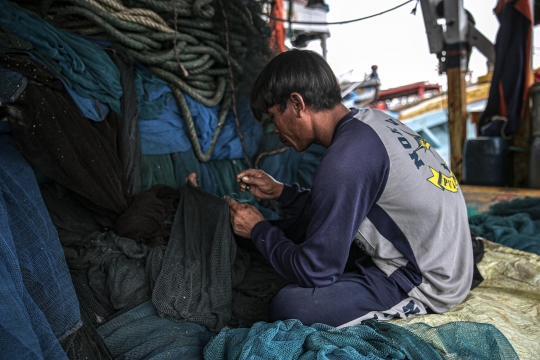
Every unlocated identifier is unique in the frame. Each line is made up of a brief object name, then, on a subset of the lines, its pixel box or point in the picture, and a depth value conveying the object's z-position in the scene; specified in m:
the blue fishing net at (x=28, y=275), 1.09
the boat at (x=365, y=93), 6.81
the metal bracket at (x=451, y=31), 4.56
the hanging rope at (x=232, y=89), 2.66
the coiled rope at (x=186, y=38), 2.29
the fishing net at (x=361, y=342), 1.26
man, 1.50
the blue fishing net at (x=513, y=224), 2.44
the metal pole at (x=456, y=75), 4.59
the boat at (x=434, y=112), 8.31
